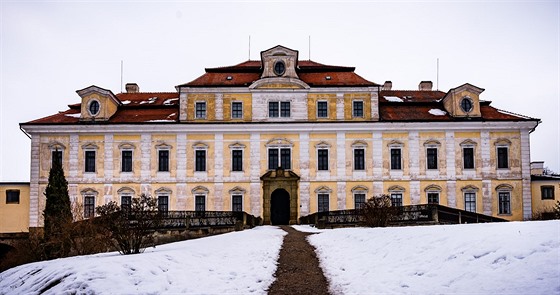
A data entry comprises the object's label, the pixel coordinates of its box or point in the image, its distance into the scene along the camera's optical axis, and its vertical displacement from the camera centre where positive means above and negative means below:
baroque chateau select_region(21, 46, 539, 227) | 37.00 +1.53
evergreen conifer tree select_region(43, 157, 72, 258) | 21.48 -1.65
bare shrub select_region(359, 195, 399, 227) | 21.39 -1.47
